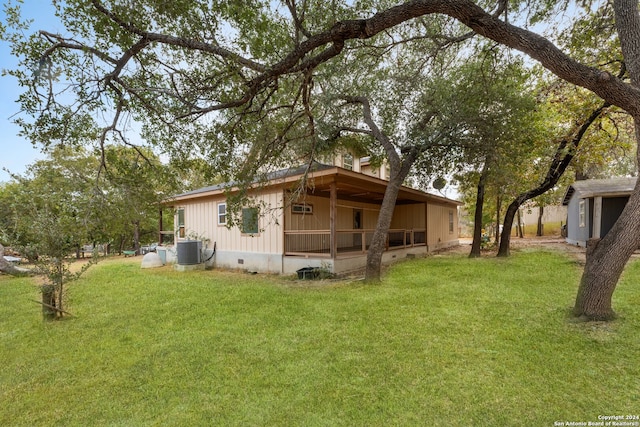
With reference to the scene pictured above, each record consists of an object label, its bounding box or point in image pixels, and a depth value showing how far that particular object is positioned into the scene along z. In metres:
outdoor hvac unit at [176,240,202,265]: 10.59
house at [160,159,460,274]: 8.77
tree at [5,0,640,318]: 3.53
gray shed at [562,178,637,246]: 11.38
